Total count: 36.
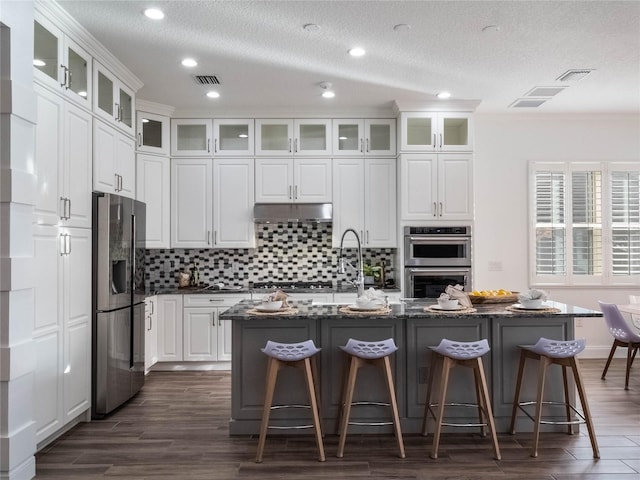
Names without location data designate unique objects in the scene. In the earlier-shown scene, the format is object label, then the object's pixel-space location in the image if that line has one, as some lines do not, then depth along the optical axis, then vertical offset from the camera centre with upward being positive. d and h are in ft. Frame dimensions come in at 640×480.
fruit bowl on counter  12.33 -1.38
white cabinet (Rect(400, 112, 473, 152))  17.34 +4.00
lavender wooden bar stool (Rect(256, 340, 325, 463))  9.75 -2.51
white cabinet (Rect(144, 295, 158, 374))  16.20 -3.02
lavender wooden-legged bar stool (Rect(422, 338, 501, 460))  9.84 -2.51
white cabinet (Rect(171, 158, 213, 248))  18.04 +1.60
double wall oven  17.15 -0.61
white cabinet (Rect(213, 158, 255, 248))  18.06 +1.59
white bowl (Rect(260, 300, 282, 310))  11.07 -1.41
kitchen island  11.14 -2.75
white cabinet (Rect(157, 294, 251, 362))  17.12 -2.98
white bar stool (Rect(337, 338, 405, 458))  9.92 -2.50
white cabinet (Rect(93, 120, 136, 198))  12.59 +2.33
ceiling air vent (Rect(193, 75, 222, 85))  14.65 +5.05
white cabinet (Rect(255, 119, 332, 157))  18.06 +4.00
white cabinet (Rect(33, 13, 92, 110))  10.18 +4.13
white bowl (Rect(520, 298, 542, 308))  11.22 -1.38
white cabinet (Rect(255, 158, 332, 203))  18.02 +2.37
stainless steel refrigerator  12.23 -1.56
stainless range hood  17.71 +1.13
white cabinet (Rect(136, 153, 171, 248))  17.30 +1.81
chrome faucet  12.11 -1.04
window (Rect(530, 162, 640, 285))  19.29 +0.94
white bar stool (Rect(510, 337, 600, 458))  9.96 -2.50
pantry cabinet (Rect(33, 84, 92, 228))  10.14 +1.86
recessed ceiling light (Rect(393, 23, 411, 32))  11.25 +5.08
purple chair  14.99 -2.82
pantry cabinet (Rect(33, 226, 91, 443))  10.07 -1.83
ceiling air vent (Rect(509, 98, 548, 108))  17.11 +5.08
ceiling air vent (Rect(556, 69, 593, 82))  14.29 +5.08
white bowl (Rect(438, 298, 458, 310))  11.06 -1.38
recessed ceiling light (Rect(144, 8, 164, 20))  10.59 +5.11
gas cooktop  18.56 -1.60
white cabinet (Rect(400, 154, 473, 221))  17.30 +2.03
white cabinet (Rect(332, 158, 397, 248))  18.04 +1.74
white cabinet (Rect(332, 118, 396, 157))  18.10 +4.00
